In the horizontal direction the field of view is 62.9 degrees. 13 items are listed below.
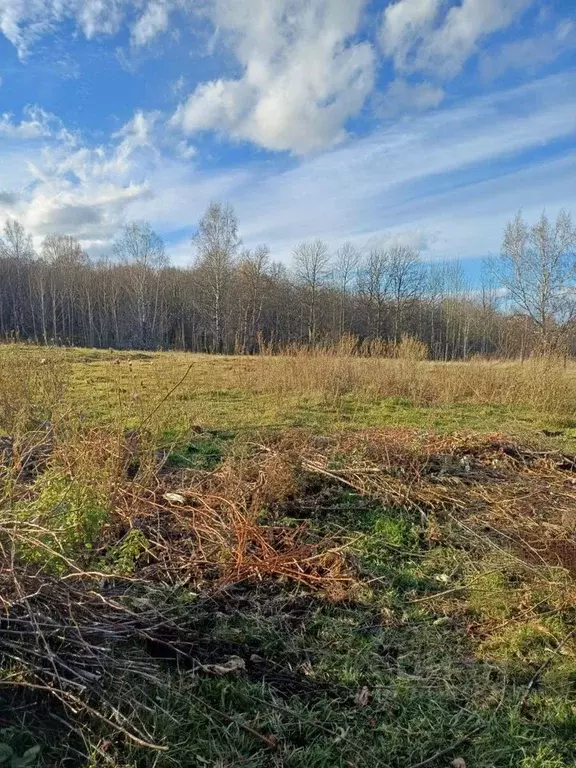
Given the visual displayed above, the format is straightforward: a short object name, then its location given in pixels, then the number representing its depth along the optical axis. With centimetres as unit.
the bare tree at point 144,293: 3747
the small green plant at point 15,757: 145
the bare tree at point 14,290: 4155
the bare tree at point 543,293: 2278
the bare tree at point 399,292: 4238
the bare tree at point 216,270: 2980
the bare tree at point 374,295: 4250
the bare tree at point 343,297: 4159
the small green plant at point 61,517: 214
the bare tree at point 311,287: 3919
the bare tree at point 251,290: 3453
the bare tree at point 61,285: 4084
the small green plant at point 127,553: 262
